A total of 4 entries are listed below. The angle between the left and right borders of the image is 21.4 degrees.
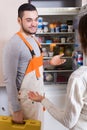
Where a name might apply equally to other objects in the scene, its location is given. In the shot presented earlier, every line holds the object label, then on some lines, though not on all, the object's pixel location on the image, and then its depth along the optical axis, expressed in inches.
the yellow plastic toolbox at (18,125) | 59.2
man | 64.9
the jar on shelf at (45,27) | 101.1
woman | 41.8
